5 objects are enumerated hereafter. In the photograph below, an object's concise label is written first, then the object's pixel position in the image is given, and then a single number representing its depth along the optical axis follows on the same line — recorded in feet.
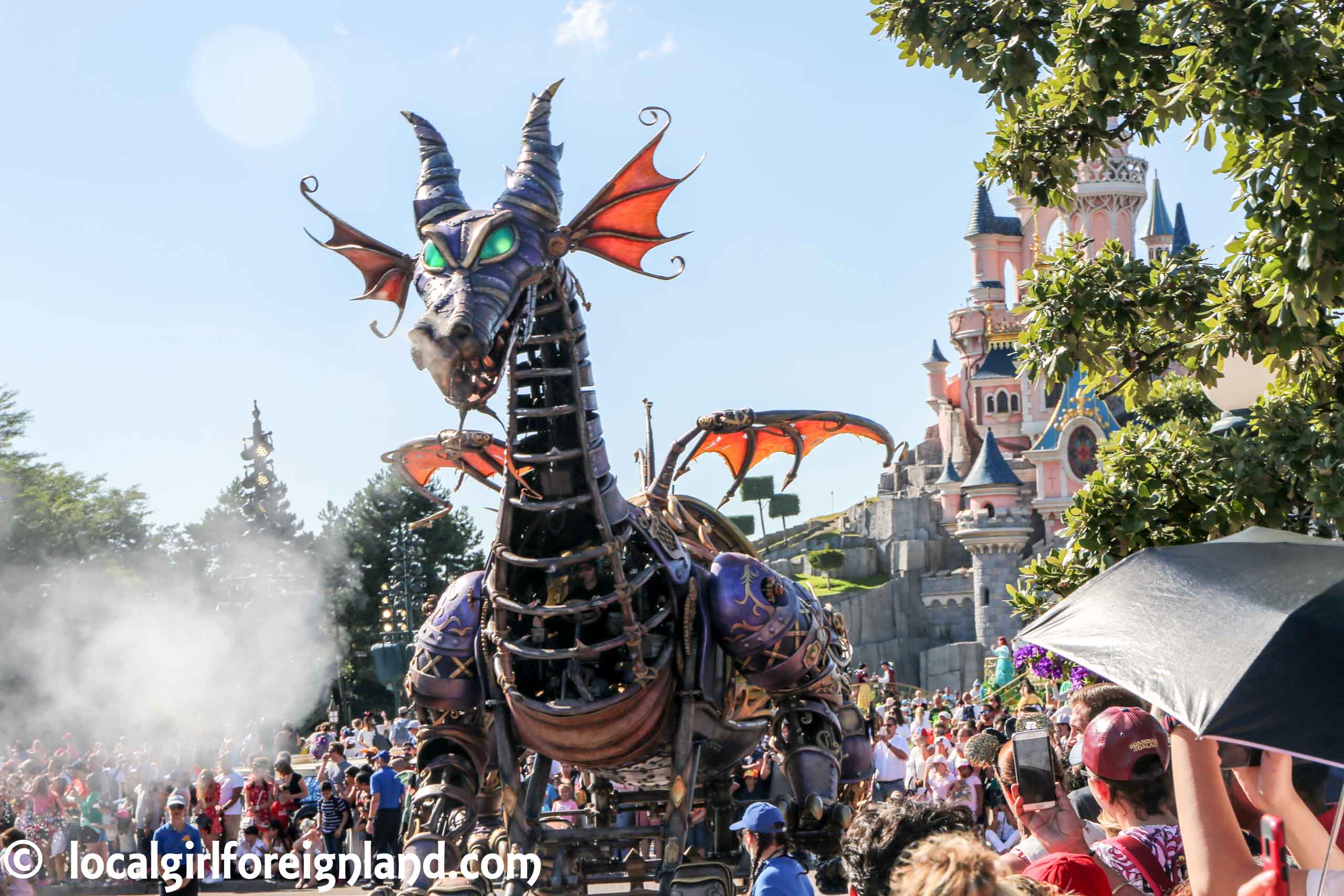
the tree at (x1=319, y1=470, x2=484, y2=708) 151.94
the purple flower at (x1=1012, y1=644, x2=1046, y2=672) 44.37
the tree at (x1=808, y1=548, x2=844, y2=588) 235.61
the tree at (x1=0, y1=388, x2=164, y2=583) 130.41
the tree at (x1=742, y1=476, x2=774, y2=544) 261.44
